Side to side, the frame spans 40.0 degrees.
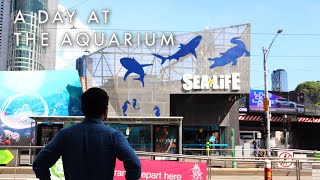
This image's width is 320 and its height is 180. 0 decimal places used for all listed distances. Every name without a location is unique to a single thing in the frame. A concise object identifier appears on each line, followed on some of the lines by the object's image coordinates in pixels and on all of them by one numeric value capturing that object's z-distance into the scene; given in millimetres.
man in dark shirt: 2936
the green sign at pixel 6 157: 18047
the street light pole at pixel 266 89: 31125
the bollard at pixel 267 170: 8281
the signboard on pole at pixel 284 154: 20783
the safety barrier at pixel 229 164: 11109
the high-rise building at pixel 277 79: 193700
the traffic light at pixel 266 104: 31328
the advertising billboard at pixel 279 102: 58906
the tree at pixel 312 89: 117588
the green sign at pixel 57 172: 11570
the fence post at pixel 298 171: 12770
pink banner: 10281
